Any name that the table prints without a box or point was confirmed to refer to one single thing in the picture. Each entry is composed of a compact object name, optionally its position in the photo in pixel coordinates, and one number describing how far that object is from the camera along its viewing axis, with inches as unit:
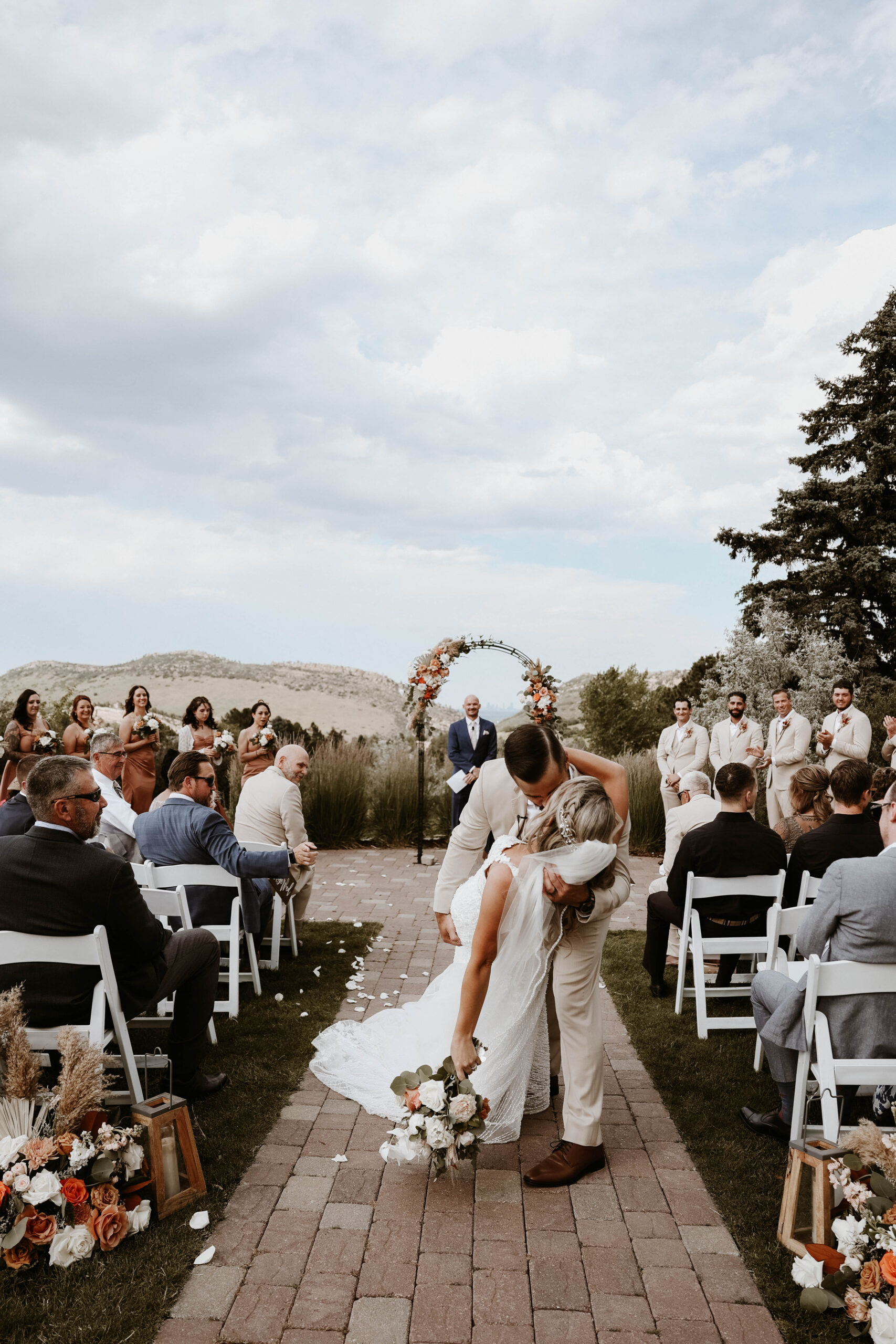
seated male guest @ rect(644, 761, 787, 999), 195.5
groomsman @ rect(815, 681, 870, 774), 375.6
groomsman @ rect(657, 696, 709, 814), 406.3
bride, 126.8
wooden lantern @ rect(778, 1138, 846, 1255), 105.2
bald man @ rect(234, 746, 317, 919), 240.5
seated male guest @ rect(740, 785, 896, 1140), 125.0
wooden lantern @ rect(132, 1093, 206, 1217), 116.4
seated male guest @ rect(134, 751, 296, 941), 196.2
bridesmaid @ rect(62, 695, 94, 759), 381.1
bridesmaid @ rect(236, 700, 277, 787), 275.9
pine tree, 938.1
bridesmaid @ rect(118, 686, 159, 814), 374.0
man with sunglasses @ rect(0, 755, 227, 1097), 125.3
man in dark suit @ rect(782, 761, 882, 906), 186.7
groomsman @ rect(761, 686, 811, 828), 389.4
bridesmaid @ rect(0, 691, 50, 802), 355.9
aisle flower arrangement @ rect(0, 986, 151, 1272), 105.3
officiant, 420.5
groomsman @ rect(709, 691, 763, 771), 405.7
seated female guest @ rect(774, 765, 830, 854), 223.5
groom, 130.3
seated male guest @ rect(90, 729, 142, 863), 229.0
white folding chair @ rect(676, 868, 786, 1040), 189.2
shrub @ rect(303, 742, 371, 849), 472.7
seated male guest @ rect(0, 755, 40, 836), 197.5
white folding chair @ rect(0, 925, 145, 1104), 123.3
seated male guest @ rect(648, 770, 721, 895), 234.8
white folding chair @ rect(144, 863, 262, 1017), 195.3
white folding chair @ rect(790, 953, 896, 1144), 122.3
